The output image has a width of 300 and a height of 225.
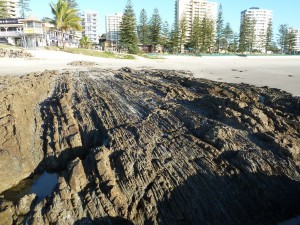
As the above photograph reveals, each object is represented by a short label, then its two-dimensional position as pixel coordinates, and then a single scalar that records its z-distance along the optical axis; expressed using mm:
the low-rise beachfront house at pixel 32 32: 30912
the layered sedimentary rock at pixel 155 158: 3642
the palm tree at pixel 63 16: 30050
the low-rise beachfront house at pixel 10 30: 32217
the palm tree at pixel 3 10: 36952
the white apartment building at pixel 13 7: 76928
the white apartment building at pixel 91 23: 98475
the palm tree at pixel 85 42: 38917
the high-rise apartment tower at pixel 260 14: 128328
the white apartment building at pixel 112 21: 122032
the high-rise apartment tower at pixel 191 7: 98820
